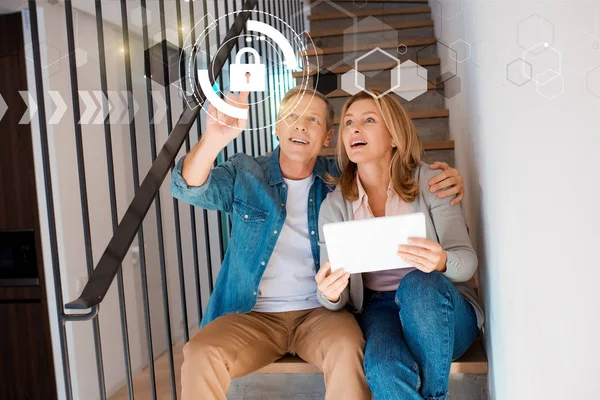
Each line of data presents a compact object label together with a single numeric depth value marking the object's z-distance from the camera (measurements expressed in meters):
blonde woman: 1.07
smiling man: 1.17
